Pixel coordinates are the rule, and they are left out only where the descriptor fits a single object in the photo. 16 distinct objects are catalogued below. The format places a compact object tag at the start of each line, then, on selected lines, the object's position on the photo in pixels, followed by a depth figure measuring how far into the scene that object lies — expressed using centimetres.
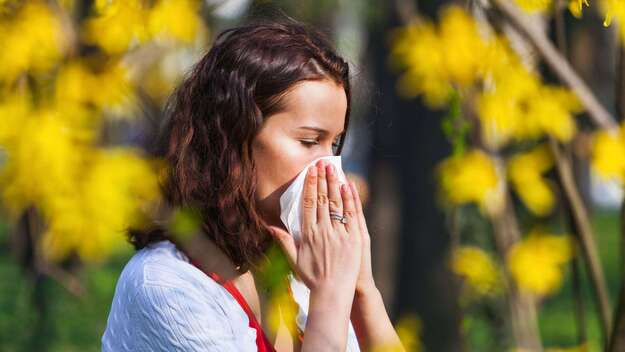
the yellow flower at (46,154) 759
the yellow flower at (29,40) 761
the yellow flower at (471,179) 877
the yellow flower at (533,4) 497
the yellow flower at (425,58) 902
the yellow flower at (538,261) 927
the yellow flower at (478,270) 996
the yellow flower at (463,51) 842
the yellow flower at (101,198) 787
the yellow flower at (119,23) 583
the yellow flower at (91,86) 766
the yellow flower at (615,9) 443
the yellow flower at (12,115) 761
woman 416
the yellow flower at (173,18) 620
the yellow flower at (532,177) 932
